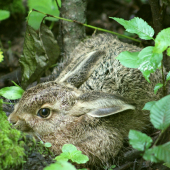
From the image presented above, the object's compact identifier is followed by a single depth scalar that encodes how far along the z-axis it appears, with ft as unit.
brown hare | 22.33
